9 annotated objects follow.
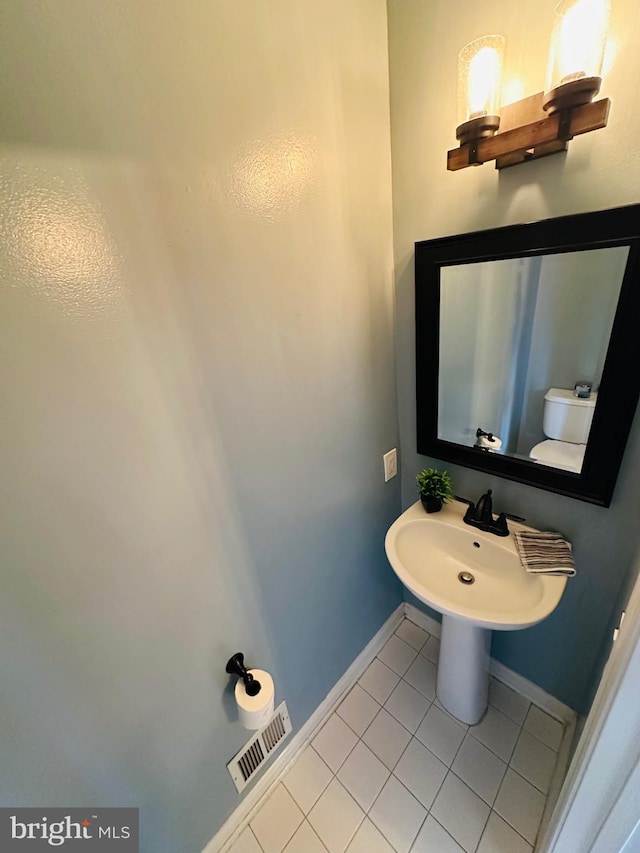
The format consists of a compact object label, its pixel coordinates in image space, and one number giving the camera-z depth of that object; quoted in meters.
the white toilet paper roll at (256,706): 0.92
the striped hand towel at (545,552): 1.04
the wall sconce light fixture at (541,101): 0.67
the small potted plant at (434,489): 1.30
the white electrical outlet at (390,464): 1.43
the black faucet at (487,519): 1.18
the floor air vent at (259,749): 1.12
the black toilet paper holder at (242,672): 0.95
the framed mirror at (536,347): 0.84
